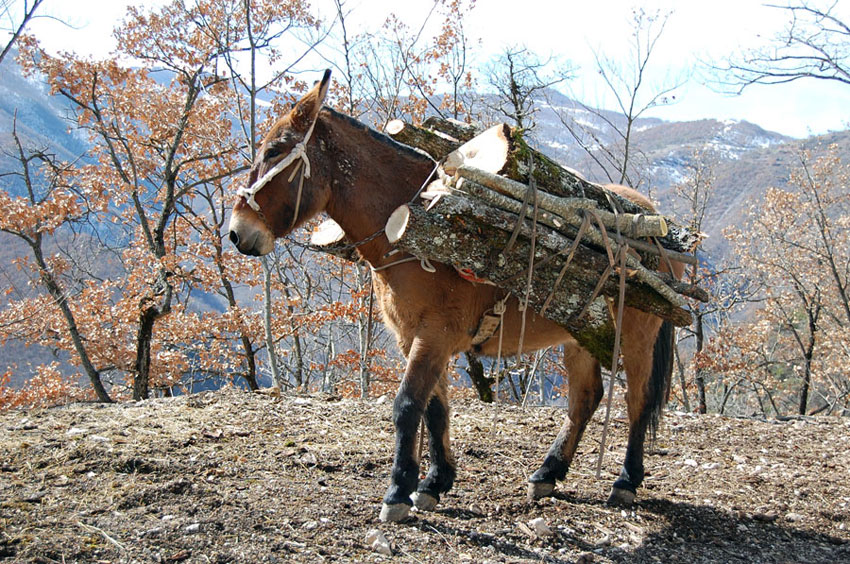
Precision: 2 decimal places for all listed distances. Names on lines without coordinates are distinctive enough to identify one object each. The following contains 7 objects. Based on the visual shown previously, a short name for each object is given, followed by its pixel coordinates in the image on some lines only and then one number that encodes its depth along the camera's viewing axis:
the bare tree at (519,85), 16.06
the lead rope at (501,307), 4.52
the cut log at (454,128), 5.09
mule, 4.13
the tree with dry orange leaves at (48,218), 13.59
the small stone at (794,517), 4.62
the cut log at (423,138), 4.78
